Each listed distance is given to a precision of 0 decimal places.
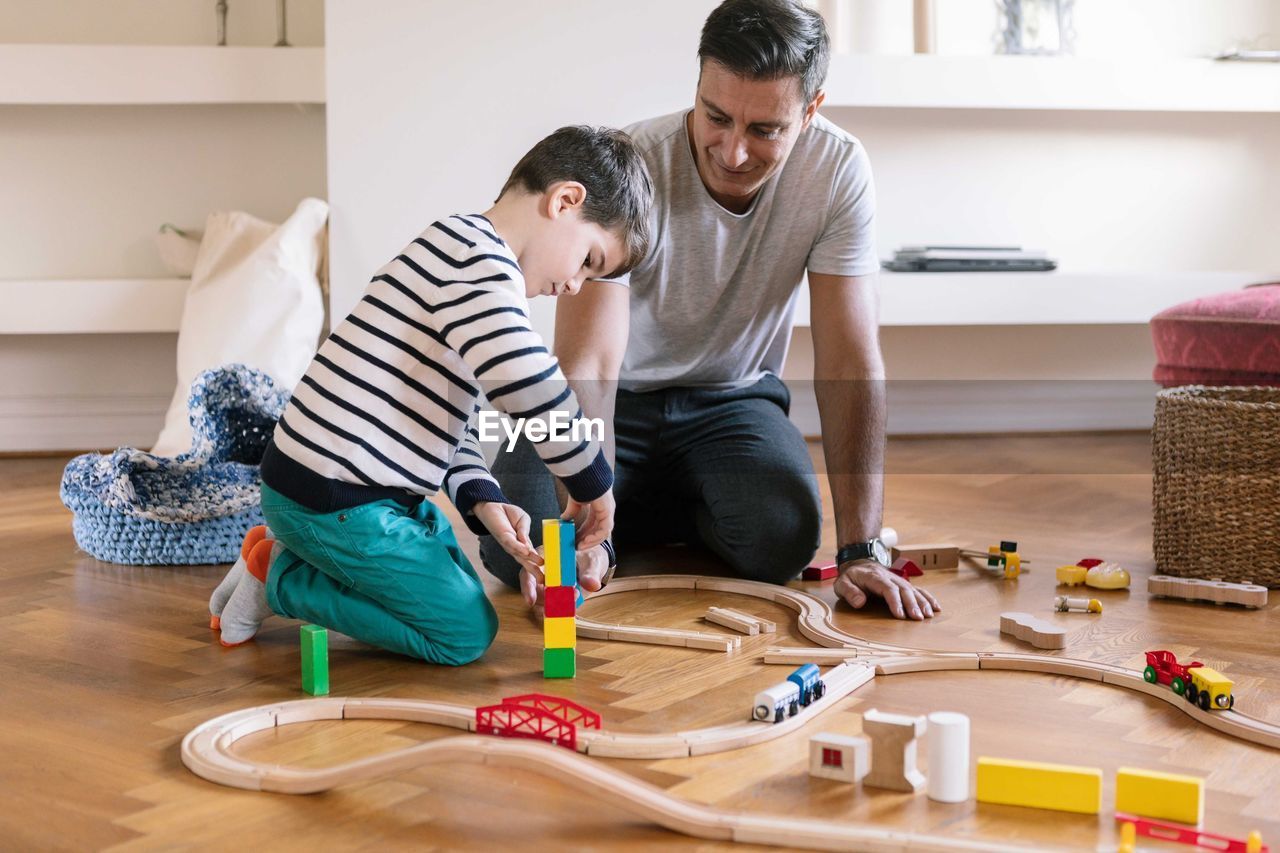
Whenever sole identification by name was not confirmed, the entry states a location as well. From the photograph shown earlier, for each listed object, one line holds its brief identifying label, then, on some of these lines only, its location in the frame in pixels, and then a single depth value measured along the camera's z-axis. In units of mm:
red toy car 1305
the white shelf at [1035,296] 3113
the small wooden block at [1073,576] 1872
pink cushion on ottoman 2324
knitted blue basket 1977
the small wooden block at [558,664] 1413
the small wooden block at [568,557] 1387
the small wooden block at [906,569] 1910
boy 1387
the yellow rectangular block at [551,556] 1381
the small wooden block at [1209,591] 1748
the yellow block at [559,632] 1403
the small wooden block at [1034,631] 1523
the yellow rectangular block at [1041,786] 1043
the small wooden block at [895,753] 1085
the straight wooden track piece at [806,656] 1468
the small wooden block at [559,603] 1395
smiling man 1787
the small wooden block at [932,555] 2004
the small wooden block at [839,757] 1102
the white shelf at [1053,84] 3105
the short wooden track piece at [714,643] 1529
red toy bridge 1169
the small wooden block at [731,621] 1613
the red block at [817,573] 1922
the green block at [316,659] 1346
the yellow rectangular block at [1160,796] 1012
